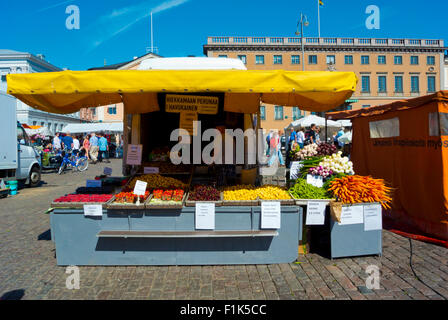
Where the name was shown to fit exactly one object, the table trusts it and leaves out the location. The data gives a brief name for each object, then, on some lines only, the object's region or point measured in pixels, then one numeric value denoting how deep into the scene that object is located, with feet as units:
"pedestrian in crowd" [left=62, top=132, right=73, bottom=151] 63.26
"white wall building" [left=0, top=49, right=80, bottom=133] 119.85
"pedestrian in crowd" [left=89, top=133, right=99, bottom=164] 67.41
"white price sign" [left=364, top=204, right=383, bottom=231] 13.91
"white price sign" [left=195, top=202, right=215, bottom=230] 13.04
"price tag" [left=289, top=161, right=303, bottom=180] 17.21
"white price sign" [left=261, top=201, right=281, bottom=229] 13.05
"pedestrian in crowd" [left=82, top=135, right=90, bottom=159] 65.36
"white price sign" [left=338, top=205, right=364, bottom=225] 13.66
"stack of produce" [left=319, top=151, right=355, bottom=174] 15.48
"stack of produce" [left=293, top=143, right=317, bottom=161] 17.26
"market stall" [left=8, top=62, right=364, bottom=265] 12.25
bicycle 51.46
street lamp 77.13
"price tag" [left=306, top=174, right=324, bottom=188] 15.28
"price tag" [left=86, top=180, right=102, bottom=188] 16.99
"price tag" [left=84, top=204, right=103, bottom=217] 13.06
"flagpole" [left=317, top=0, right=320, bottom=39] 117.29
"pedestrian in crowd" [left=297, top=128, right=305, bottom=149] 43.09
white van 30.50
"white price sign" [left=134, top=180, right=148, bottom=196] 13.46
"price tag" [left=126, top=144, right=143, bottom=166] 18.18
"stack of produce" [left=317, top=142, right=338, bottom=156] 17.15
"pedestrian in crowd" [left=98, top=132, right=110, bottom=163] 69.03
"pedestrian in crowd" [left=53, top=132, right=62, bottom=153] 62.23
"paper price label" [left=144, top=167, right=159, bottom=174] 17.97
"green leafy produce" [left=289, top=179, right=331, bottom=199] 14.12
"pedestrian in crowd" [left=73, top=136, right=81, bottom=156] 61.70
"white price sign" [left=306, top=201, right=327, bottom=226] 13.73
